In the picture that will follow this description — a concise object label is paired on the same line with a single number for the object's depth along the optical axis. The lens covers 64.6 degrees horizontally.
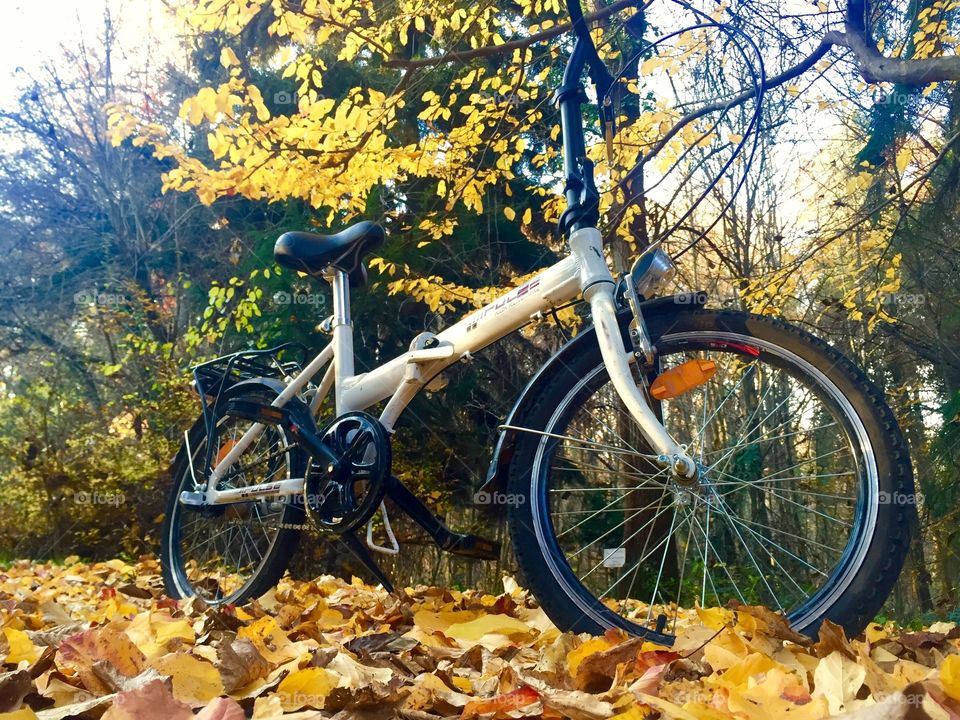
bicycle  1.77
